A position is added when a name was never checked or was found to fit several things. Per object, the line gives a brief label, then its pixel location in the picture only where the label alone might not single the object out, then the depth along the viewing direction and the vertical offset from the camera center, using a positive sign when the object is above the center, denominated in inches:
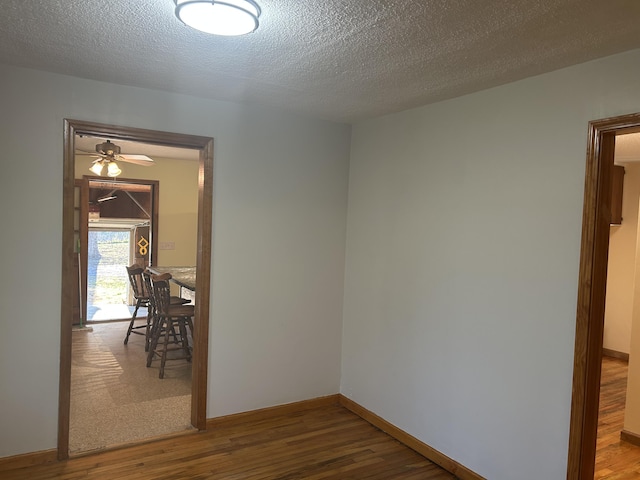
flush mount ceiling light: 69.1 +30.3
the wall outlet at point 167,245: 271.1 -15.0
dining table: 186.2 -24.5
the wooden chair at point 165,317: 177.2 -38.5
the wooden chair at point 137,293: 216.7 -36.0
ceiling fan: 202.2 +23.4
